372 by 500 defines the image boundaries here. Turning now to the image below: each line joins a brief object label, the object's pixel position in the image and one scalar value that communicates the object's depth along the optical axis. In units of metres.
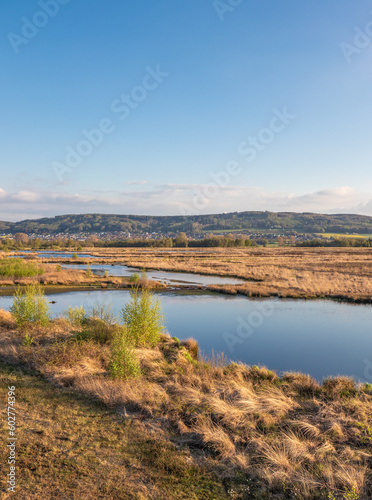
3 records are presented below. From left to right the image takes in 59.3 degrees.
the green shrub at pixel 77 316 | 16.67
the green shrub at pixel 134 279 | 42.03
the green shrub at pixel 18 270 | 44.38
